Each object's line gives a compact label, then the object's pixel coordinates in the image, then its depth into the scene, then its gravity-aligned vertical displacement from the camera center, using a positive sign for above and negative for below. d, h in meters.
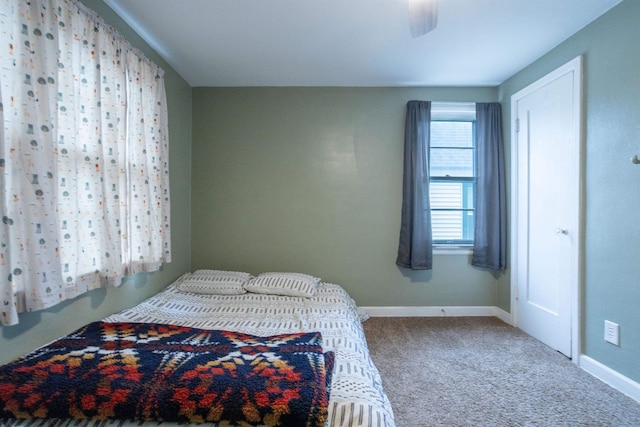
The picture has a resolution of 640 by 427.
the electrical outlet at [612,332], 1.88 -0.78
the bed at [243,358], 0.94 -0.64
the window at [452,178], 3.21 +0.38
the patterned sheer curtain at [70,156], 1.22 +0.29
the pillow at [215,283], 2.57 -0.63
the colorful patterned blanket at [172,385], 0.93 -0.59
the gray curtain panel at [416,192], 3.02 +0.21
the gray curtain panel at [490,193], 3.01 +0.20
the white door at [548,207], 2.22 +0.05
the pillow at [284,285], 2.55 -0.65
